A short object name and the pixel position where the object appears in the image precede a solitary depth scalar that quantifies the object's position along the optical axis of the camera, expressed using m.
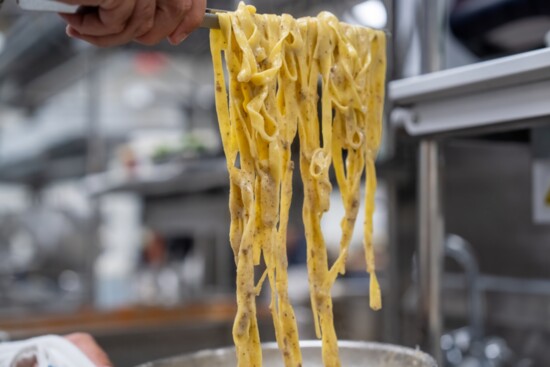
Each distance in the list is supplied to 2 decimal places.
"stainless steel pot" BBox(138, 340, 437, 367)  0.90
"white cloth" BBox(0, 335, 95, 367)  0.85
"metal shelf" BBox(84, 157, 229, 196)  2.61
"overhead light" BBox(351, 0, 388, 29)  1.27
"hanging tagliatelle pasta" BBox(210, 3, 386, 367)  0.84
